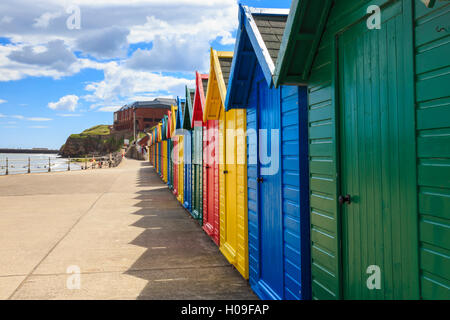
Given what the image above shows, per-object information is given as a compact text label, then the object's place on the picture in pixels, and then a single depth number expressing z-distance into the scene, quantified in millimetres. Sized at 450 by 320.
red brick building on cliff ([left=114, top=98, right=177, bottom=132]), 105688
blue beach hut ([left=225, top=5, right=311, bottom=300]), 3477
